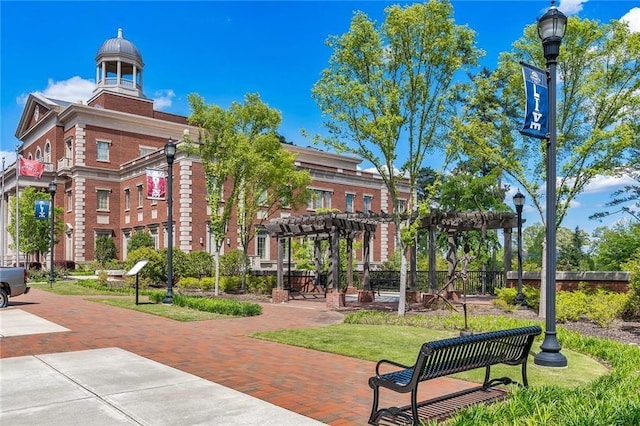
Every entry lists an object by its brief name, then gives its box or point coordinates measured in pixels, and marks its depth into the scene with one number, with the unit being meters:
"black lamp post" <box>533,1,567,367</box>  9.06
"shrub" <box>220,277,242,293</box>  28.31
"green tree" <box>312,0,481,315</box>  16.48
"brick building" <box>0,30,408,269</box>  40.78
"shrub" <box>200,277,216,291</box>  28.41
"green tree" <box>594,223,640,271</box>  23.03
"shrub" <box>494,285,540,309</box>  19.39
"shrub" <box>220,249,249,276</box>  32.12
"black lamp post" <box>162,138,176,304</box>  19.67
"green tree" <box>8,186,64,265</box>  43.34
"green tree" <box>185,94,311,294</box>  25.54
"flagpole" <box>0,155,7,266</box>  48.31
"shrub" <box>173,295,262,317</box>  16.75
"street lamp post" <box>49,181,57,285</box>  30.89
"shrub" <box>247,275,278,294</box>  27.19
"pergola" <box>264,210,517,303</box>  21.30
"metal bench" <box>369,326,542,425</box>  5.54
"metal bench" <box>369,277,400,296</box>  28.05
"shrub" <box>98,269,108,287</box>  29.78
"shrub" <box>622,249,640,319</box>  14.70
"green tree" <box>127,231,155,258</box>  40.56
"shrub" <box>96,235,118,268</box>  45.34
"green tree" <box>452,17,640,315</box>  15.97
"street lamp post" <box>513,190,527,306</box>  19.52
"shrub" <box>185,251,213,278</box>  32.34
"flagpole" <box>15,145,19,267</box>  40.70
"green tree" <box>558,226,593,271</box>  34.79
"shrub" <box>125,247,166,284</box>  29.80
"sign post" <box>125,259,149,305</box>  19.05
